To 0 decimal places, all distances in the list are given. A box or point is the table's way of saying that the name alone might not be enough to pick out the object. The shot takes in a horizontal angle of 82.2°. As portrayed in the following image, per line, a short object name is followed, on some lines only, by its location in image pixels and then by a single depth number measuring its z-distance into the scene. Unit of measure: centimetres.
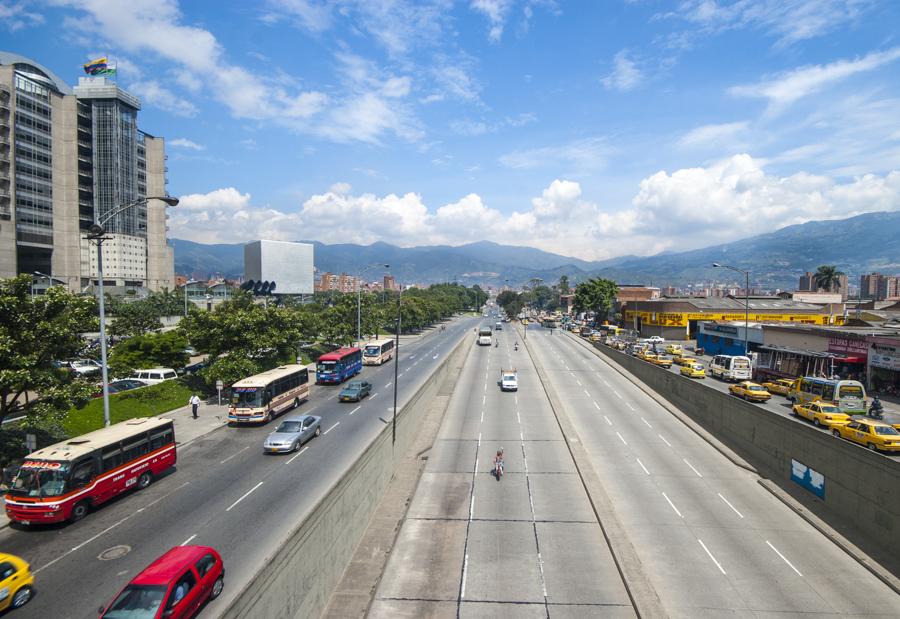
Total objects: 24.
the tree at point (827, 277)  12288
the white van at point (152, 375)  4332
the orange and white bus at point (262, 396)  3173
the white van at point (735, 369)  4491
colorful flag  12138
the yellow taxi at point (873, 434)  2389
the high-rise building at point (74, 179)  9294
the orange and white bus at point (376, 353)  5903
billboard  15000
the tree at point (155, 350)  4450
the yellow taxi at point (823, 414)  2857
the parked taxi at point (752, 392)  3644
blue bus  4691
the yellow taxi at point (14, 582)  1276
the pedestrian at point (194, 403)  3388
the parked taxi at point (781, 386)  3990
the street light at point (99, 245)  2132
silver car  2661
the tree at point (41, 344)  2108
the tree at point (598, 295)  11312
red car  1150
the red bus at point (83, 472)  1745
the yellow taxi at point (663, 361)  5447
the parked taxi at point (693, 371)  4778
